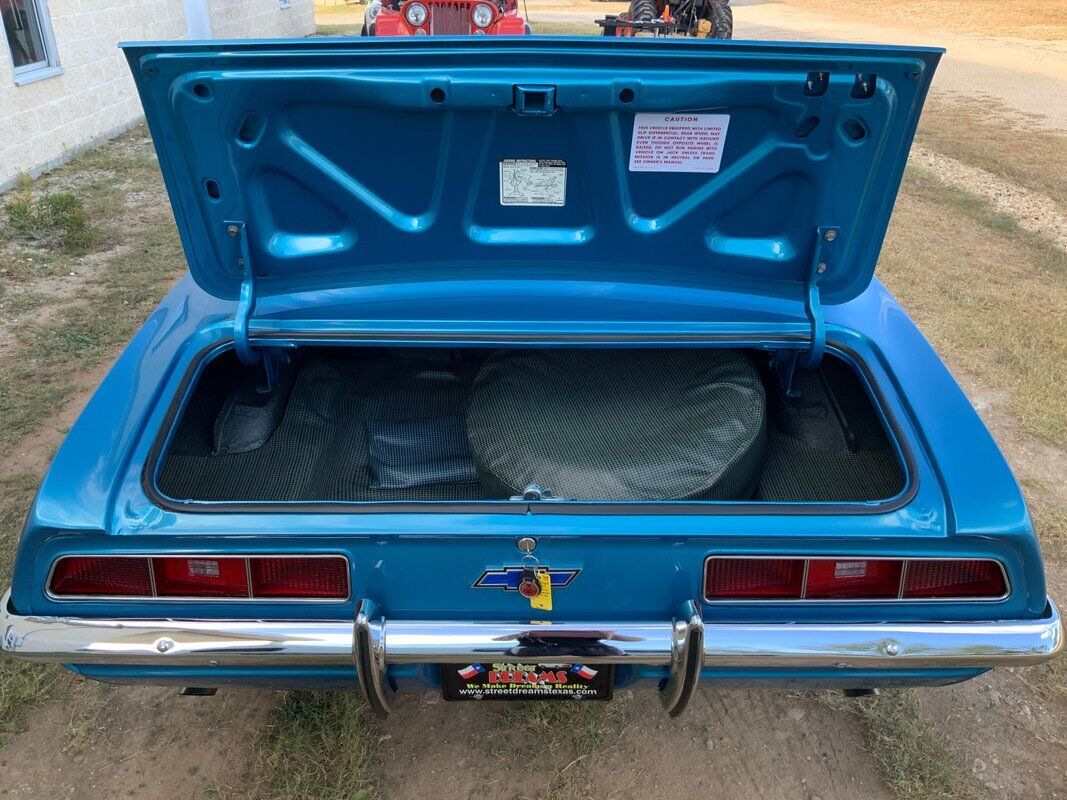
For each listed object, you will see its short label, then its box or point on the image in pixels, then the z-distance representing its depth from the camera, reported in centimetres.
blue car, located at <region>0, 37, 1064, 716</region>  170
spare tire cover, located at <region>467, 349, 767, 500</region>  208
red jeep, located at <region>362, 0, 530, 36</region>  896
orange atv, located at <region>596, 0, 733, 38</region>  1123
